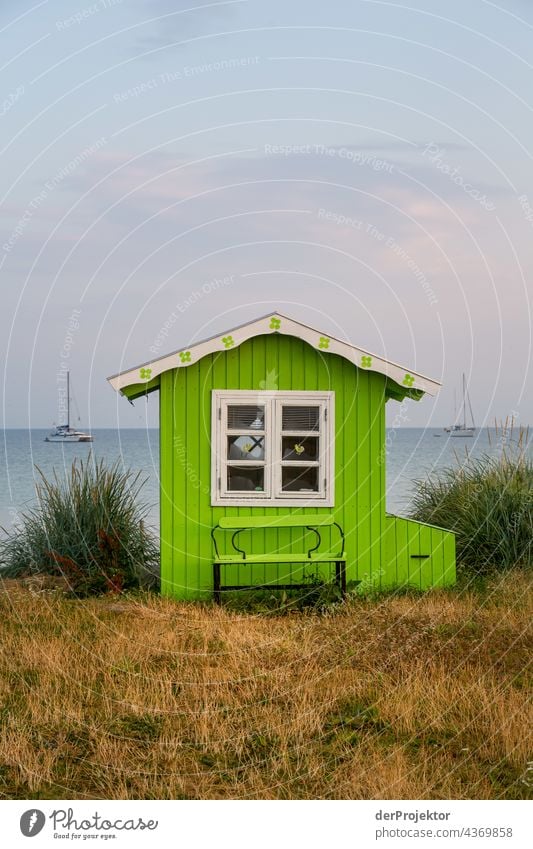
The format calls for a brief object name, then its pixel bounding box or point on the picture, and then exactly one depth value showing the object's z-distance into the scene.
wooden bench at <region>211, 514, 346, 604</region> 10.05
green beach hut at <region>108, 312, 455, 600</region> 10.51
